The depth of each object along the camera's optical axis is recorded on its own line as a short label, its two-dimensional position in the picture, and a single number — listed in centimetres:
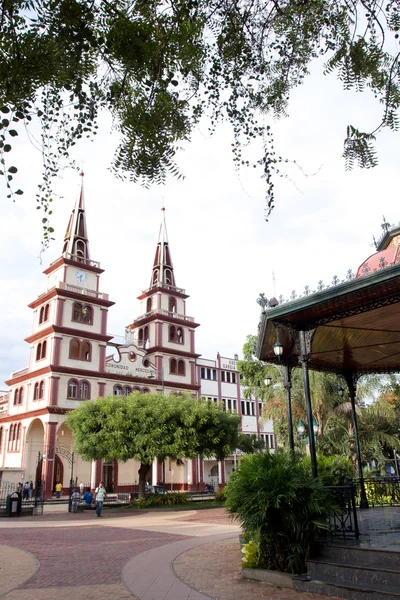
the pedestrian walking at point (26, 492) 3381
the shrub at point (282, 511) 820
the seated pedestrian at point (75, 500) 2748
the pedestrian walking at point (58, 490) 3603
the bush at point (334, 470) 1095
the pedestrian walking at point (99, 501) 2522
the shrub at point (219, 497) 3083
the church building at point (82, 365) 3891
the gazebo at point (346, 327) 905
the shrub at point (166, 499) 2938
